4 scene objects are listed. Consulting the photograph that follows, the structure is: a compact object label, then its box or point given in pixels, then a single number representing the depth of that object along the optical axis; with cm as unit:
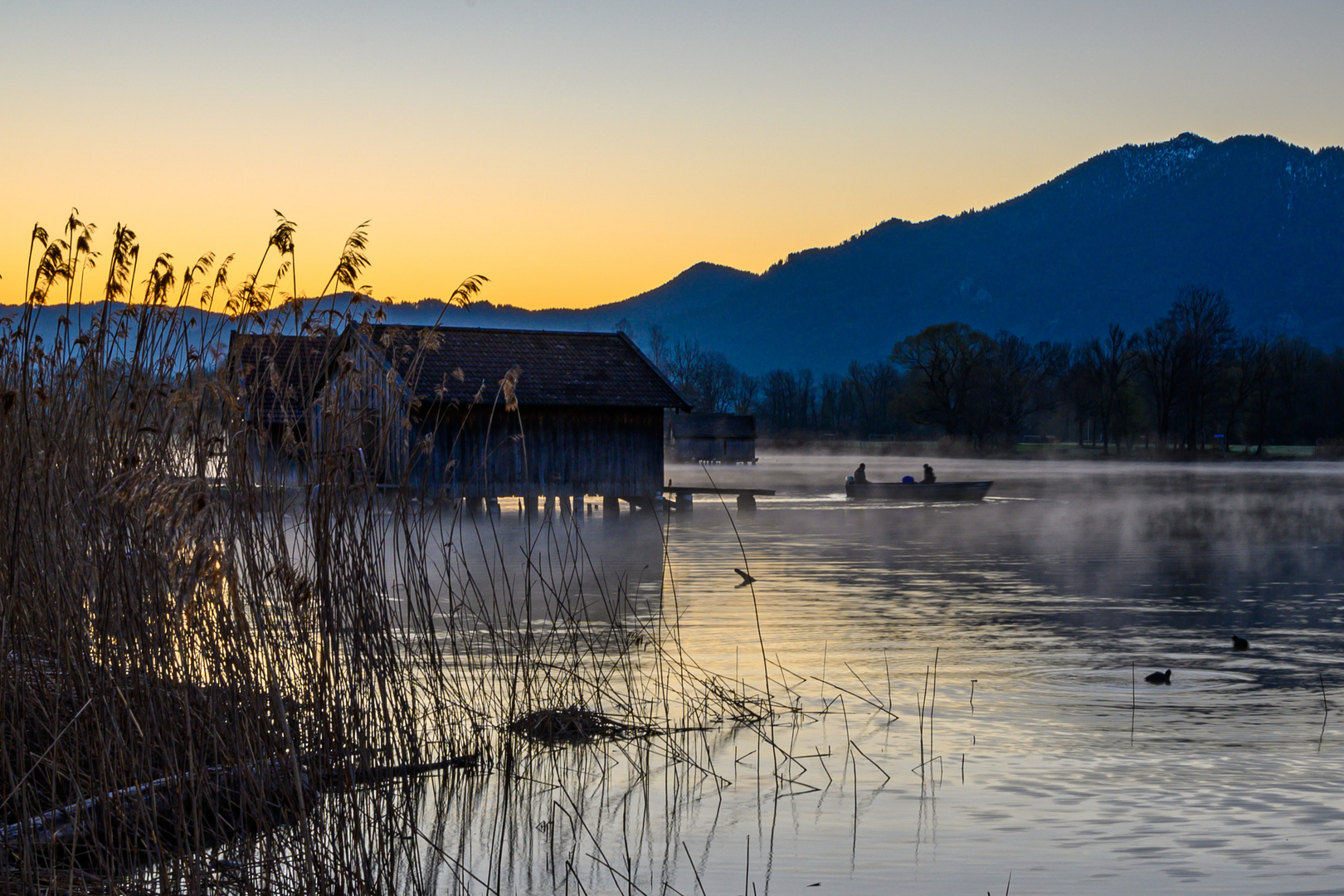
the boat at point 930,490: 4600
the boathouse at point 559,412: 3225
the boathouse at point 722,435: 9175
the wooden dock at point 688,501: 3997
